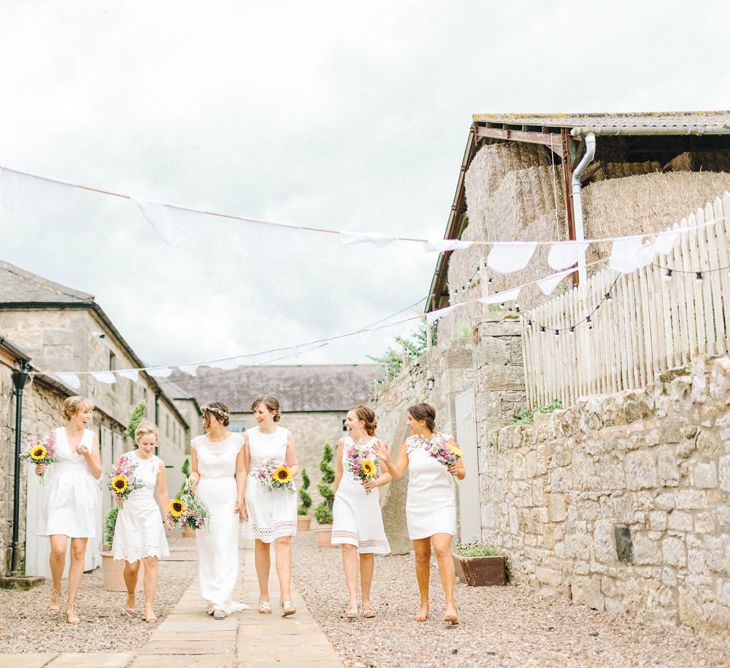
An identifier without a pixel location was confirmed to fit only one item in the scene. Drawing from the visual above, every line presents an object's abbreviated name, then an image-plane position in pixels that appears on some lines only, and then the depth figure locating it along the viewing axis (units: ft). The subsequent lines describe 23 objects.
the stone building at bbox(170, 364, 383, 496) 118.32
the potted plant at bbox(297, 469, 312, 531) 78.69
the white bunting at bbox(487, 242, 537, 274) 18.85
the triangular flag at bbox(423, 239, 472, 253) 17.78
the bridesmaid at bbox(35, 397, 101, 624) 20.38
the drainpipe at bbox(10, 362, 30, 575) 30.91
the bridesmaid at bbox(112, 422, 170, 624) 20.85
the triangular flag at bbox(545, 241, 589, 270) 18.89
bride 20.54
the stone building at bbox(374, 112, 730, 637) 16.08
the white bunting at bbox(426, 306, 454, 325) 29.26
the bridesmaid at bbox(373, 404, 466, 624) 19.49
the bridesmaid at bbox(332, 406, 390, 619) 20.18
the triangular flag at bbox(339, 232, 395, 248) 17.47
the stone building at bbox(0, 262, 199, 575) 51.88
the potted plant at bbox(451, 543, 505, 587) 26.91
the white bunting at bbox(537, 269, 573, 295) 24.56
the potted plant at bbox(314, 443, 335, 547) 54.93
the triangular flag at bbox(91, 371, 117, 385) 39.65
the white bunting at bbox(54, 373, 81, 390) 39.80
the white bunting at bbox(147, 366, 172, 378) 36.07
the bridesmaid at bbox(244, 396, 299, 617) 20.81
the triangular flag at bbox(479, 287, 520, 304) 26.53
